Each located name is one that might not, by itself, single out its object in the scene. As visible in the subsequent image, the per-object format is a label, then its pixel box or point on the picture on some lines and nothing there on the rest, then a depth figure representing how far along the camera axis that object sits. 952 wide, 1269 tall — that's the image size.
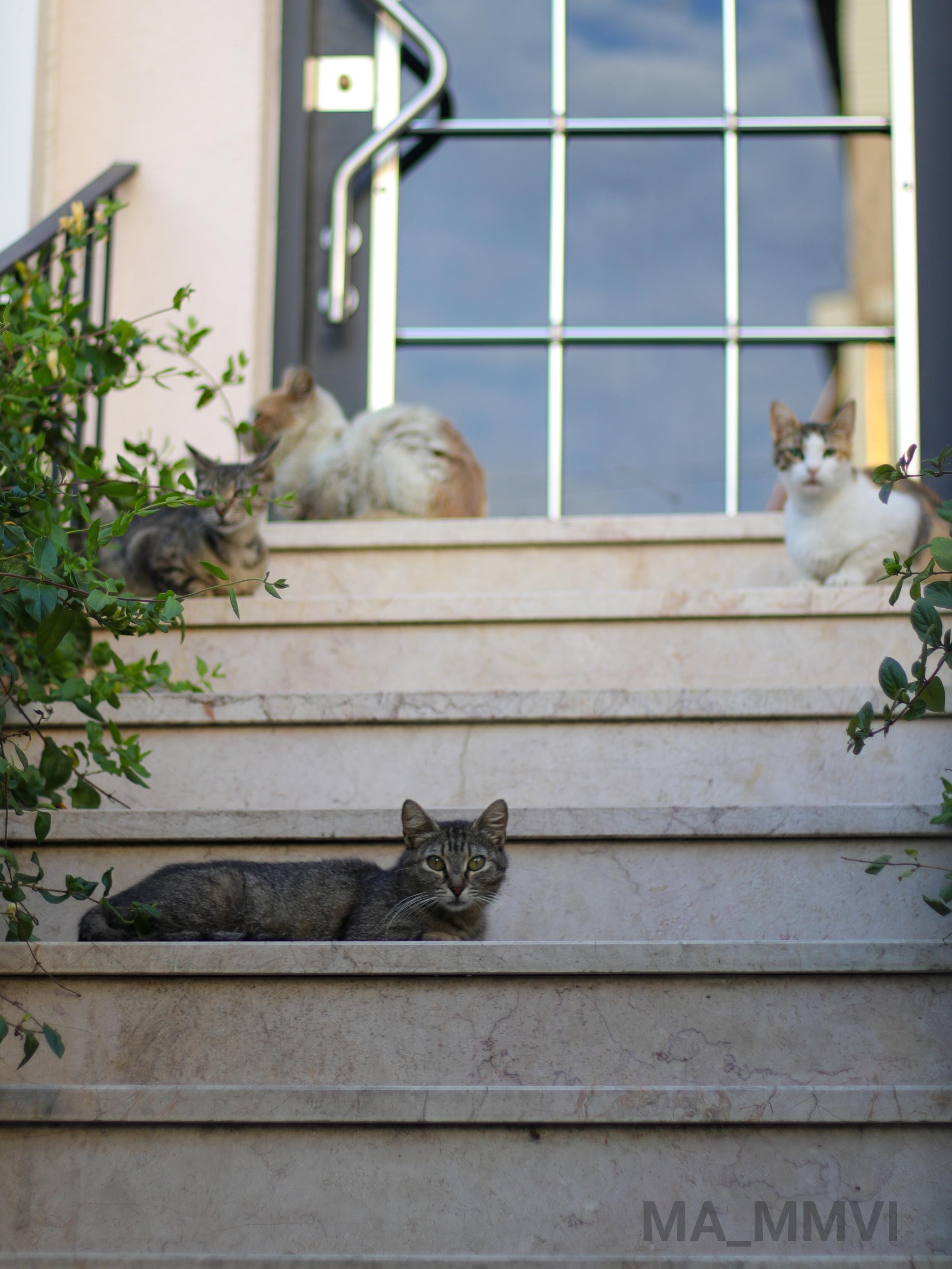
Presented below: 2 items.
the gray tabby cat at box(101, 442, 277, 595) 3.71
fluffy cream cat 4.12
